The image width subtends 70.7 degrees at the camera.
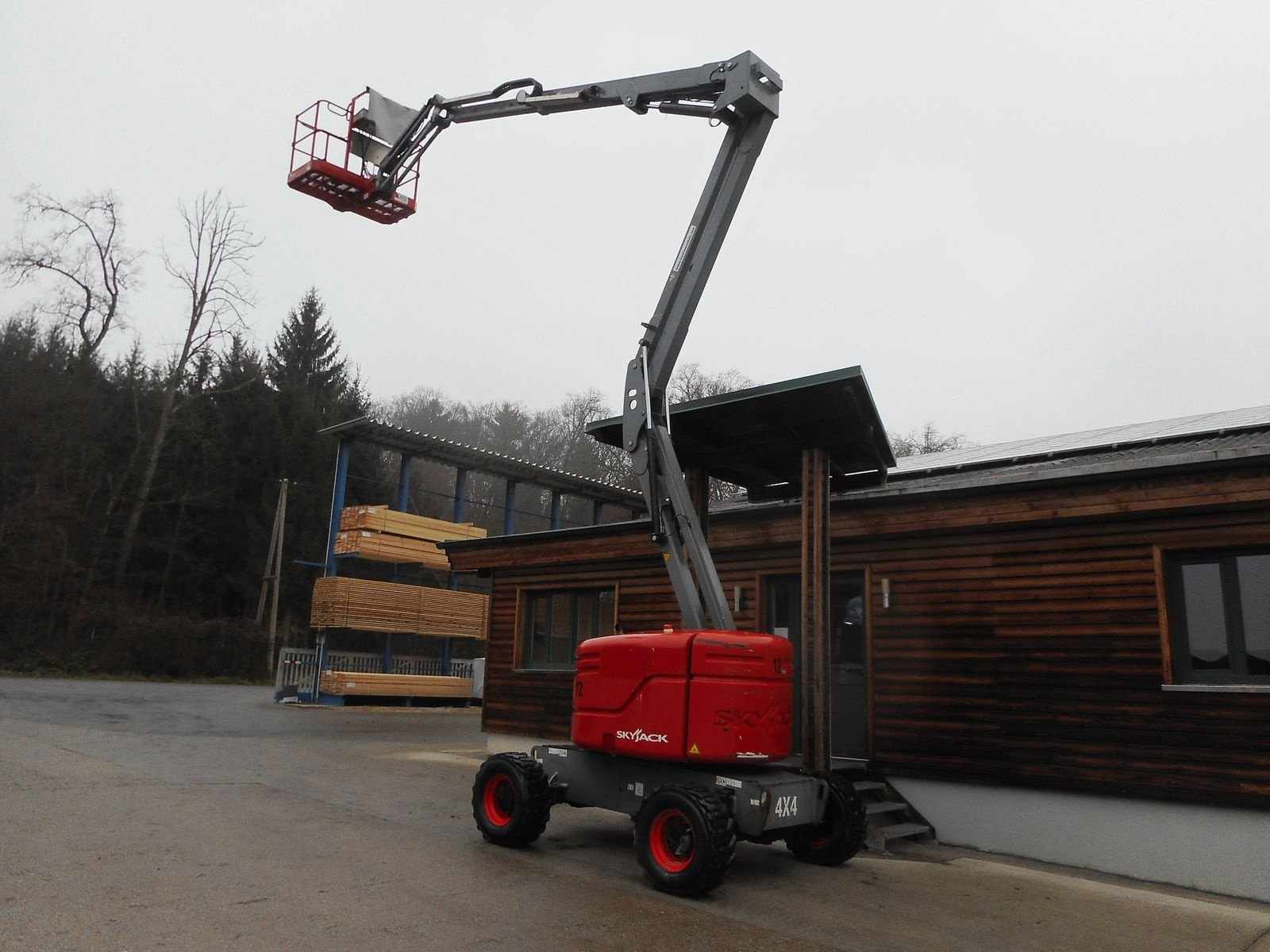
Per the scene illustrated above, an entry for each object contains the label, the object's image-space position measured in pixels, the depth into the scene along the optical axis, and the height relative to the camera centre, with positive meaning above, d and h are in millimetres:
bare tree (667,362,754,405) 41594 +13265
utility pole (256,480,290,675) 33875 +3425
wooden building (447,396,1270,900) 7852 +413
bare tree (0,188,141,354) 33188 +12943
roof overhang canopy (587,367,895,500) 8164 +2392
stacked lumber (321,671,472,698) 24438 -752
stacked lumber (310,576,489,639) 24625 +1426
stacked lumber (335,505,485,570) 25078 +3410
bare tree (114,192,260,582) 34250 +10650
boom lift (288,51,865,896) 6656 -268
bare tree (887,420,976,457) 43812 +11459
